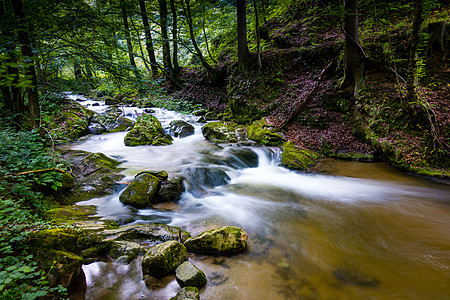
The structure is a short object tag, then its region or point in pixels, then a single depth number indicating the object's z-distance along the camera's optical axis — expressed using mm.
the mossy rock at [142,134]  9047
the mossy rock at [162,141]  9211
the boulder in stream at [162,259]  2729
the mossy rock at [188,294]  2344
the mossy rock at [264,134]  8249
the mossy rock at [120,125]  10844
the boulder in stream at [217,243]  3230
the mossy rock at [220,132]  9266
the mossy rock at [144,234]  3312
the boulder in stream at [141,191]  4523
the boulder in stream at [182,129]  10500
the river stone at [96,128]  10367
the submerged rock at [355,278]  2686
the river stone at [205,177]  5906
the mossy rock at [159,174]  5190
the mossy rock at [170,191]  4926
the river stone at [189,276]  2611
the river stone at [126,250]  3062
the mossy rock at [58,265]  2145
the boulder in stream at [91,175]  4691
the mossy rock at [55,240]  2234
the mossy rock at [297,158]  6816
